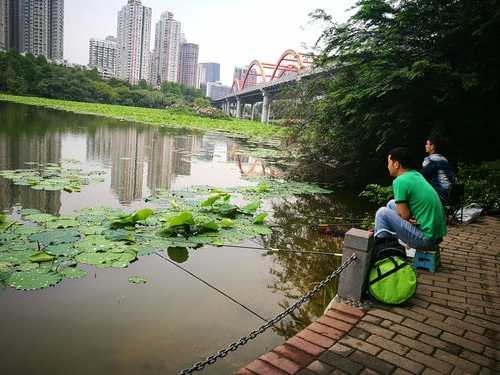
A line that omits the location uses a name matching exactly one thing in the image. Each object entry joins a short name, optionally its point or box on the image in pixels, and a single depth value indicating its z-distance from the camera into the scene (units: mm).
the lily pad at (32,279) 3582
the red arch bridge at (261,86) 52731
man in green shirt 3354
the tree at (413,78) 7152
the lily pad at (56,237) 4528
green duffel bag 3061
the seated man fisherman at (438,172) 4867
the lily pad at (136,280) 3980
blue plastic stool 3977
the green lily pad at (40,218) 5289
